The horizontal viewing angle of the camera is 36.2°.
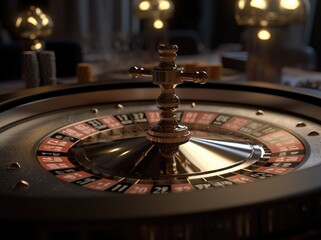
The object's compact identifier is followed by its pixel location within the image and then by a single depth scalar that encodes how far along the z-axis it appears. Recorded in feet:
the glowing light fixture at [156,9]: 10.90
